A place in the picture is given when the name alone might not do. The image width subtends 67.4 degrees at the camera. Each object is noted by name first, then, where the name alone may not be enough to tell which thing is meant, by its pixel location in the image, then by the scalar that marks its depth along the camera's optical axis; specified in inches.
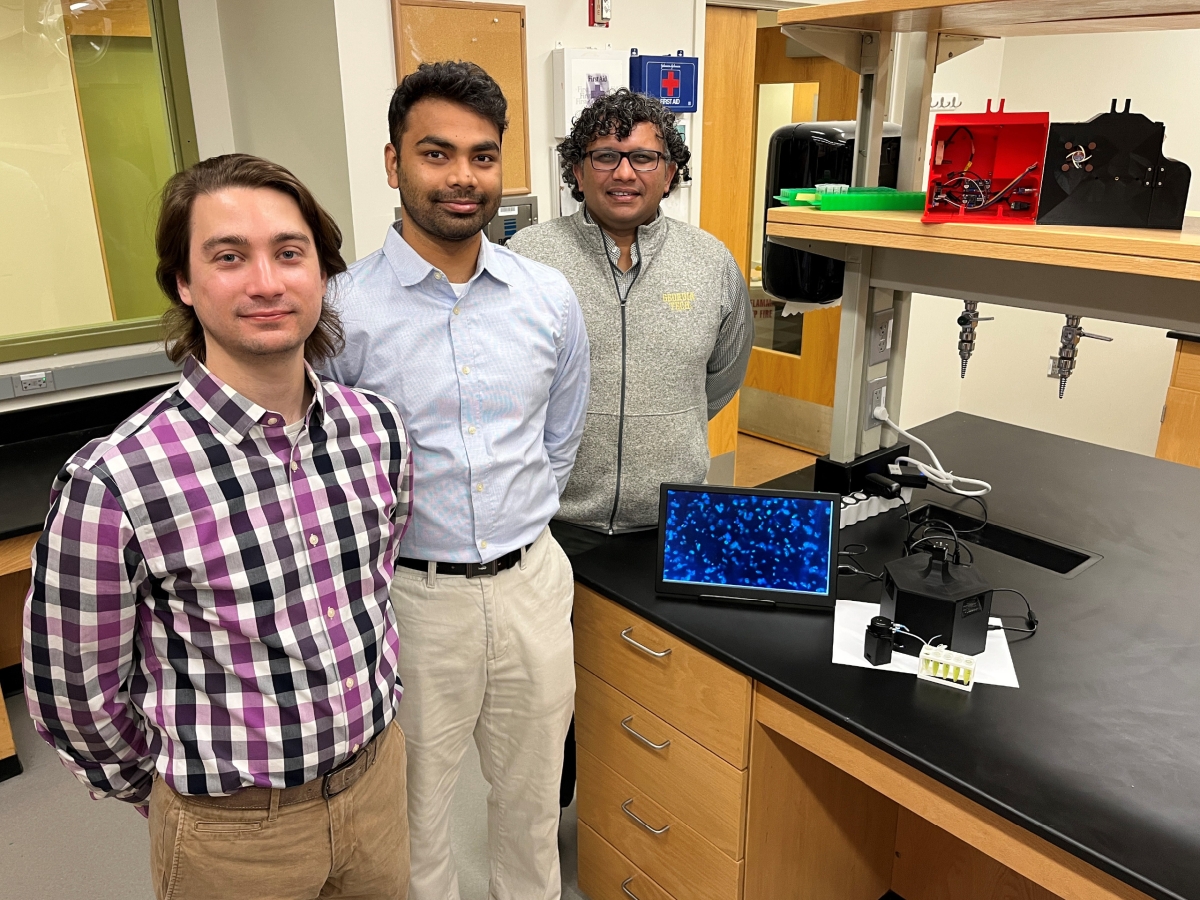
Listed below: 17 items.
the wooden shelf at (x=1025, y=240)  49.4
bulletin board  103.8
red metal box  58.6
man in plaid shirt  43.4
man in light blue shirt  58.7
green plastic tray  67.6
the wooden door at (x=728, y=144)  141.2
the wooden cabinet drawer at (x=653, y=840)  65.1
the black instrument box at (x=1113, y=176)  53.3
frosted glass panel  102.3
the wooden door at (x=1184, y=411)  135.6
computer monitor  62.7
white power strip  74.8
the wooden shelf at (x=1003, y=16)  56.0
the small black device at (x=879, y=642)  56.0
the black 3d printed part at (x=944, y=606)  55.5
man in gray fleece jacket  72.3
